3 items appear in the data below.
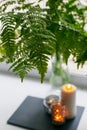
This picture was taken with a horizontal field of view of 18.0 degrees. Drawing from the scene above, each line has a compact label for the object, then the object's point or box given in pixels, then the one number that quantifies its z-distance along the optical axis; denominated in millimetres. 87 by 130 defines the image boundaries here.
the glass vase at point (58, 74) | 1023
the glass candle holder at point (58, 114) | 933
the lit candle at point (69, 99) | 963
